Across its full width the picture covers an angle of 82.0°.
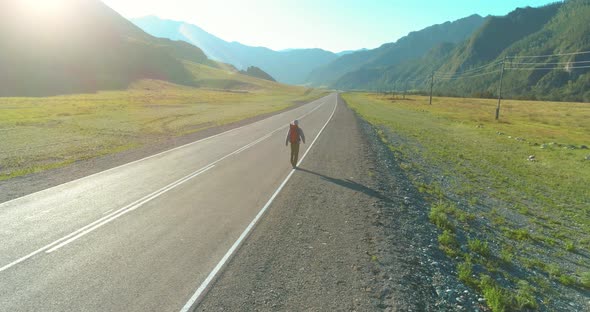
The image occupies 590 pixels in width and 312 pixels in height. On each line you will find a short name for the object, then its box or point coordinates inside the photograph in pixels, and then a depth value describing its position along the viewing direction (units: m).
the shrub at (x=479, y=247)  9.00
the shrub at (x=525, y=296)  6.62
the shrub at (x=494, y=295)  6.36
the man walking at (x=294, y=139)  15.95
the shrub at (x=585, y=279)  8.00
